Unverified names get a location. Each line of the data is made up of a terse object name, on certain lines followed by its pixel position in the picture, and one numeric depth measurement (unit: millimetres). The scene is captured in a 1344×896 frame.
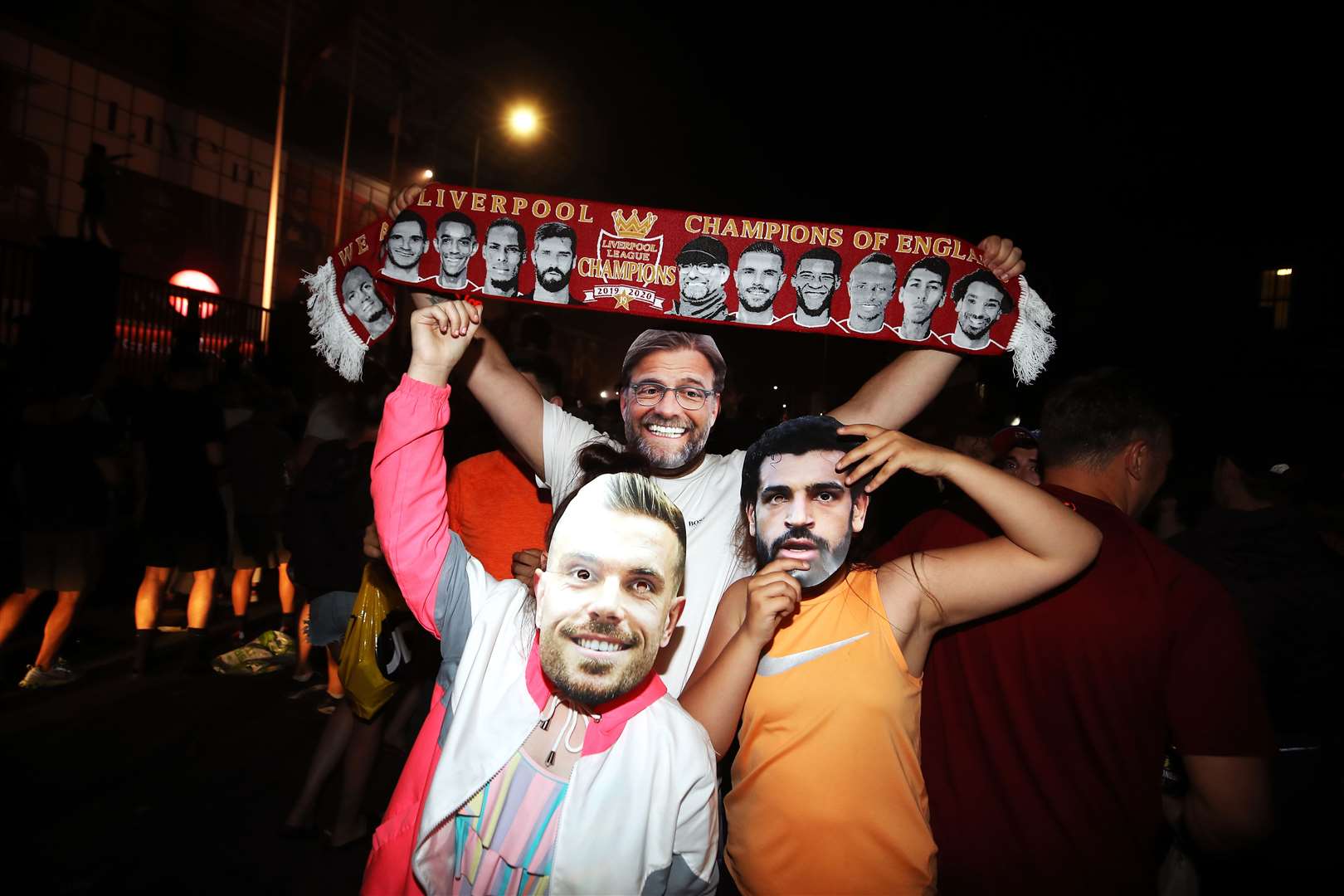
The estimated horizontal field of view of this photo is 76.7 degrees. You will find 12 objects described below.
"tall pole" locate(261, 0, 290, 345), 16031
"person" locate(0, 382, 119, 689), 5055
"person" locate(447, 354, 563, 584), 3178
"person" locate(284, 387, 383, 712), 4066
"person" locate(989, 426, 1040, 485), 3443
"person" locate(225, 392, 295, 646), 6199
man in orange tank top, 1711
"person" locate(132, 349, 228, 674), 5598
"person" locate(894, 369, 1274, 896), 1907
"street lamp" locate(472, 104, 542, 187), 14047
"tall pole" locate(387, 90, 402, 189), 19672
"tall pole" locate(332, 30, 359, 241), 17688
